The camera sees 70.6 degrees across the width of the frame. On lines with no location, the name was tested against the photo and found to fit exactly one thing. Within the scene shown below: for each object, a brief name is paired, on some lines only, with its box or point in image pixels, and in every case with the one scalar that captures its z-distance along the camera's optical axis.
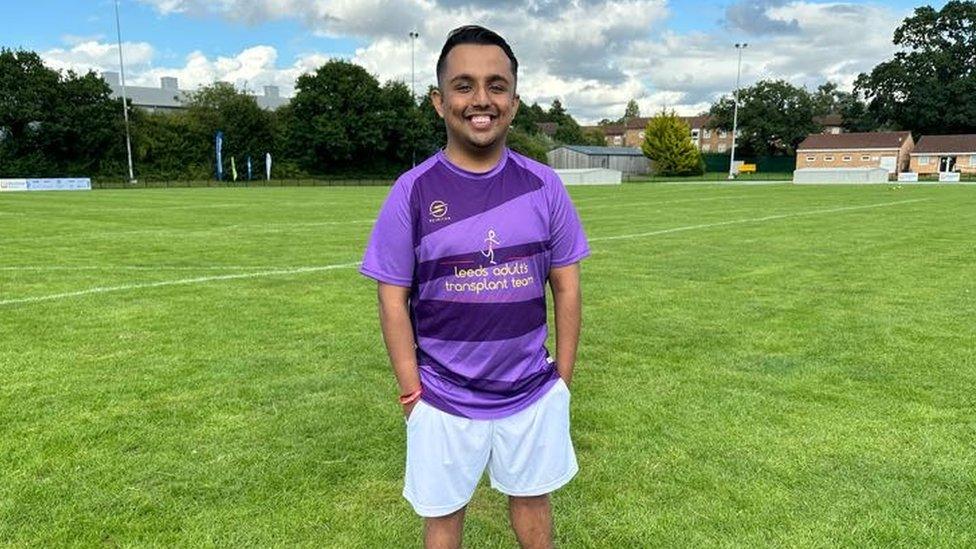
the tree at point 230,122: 66.88
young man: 2.20
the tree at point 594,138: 121.81
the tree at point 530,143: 74.75
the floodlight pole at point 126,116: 56.43
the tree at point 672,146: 73.50
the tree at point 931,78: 80.00
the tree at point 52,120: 58.69
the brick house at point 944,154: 73.50
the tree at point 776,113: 87.00
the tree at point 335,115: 67.75
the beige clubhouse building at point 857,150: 77.50
